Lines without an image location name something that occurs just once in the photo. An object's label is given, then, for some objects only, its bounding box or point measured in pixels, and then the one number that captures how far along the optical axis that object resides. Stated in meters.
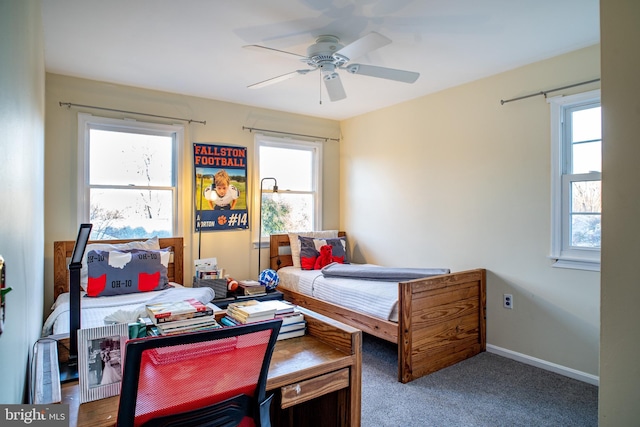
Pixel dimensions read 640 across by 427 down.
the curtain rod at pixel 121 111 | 3.39
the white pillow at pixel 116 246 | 3.15
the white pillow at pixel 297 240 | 4.41
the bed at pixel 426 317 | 2.81
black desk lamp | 1.43
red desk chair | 0.93
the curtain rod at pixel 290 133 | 4.40
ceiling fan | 2.57
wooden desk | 1.27
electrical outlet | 3.23
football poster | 4.05
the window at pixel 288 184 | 4.55
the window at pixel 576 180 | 2.79
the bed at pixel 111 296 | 2.58
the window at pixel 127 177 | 3.53
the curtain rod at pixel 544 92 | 2.77
